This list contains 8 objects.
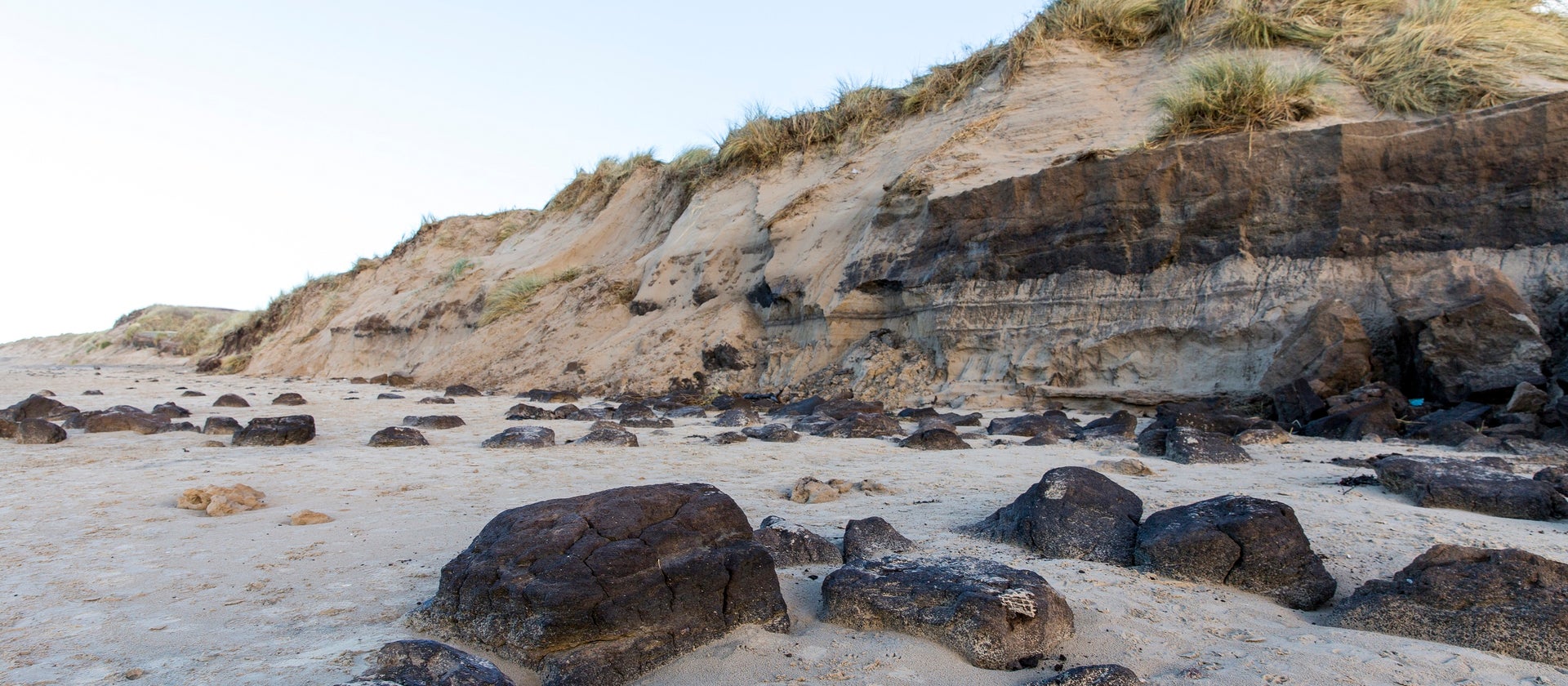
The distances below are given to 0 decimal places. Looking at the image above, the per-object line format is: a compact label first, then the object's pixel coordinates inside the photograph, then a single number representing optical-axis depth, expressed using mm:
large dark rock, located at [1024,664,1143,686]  1744
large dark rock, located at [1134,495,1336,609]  2363
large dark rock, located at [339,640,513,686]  1716
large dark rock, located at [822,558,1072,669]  1959
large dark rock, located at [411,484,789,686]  1943
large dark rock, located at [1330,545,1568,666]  1971
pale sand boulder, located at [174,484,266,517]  3397
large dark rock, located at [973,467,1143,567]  2717
